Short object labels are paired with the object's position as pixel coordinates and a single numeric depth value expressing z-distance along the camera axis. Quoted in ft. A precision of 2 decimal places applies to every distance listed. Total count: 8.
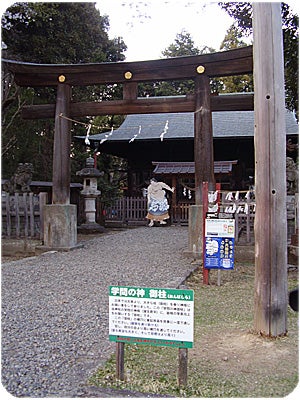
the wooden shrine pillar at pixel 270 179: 12.82
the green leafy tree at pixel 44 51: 45.60
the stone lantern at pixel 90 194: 49.55
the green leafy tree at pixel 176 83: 84.17
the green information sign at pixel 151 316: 9.31
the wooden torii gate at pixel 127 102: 27.45
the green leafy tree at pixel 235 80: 75.34
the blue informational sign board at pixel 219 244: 19.90
